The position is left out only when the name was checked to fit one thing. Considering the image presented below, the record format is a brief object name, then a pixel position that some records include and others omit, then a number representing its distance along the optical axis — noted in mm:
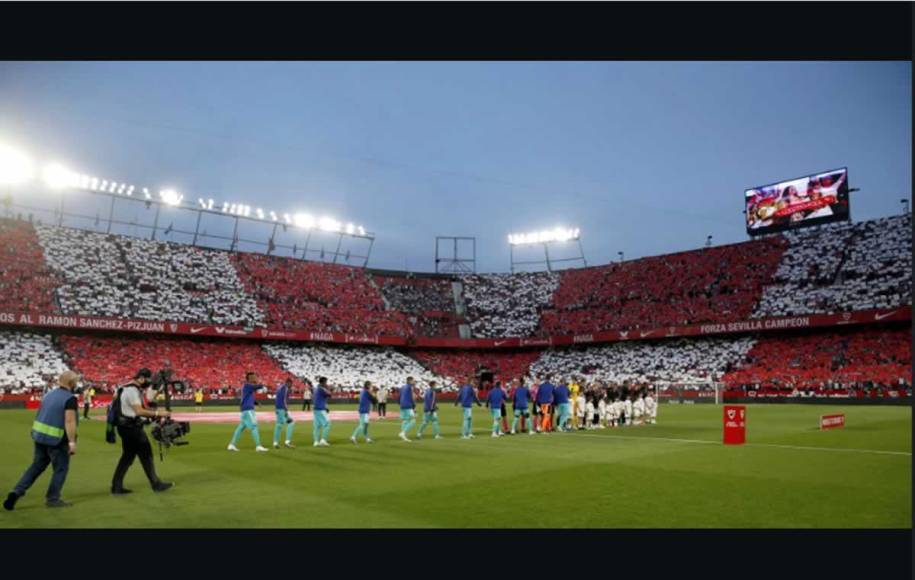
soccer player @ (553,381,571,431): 24359
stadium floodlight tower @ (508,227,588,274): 87750
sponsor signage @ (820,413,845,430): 23373
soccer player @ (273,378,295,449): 18797
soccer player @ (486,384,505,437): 22828
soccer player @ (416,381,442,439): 22031
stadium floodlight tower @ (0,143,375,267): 59281
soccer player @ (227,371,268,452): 17312
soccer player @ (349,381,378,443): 20406
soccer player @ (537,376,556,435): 24188
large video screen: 60250
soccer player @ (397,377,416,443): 21266
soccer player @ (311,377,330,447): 19128
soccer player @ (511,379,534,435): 23547
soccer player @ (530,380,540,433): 25000
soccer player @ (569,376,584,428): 25922
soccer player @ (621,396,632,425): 27578
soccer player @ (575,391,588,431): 26172
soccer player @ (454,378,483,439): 22250
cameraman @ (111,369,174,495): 11156
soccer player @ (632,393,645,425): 27744
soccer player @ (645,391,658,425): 28859
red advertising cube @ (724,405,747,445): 18312
